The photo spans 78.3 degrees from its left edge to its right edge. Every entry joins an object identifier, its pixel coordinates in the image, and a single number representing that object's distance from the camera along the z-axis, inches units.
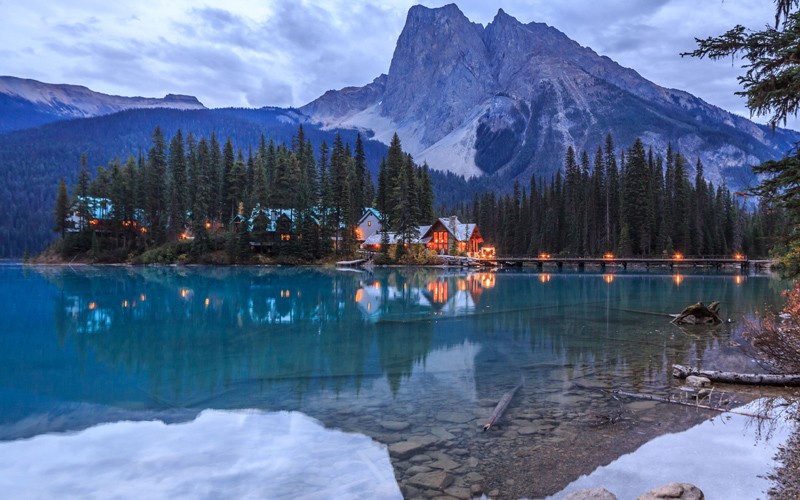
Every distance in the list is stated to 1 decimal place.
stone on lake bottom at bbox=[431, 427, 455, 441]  410.3
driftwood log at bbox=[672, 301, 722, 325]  1008.9
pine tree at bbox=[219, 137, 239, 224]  3779.5
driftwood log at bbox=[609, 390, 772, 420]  469.6
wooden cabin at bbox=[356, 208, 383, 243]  4055.1
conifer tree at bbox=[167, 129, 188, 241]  3644.2
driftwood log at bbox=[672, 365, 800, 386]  510.9
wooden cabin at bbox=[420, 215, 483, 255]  3821.4
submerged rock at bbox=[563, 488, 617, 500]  277.3
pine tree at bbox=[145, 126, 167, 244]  3673.7
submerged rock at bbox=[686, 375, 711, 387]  541.6
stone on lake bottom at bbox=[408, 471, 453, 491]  327.6
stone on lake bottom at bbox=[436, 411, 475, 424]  450.3
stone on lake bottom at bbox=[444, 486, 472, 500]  311.4
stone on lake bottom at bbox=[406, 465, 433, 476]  346.9
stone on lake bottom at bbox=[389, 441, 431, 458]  379.9
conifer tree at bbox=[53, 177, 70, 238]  3646.7
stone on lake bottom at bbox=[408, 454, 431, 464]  365.1
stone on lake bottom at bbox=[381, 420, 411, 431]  434.6
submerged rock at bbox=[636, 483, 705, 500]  273.1
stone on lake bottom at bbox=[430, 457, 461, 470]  353.3
